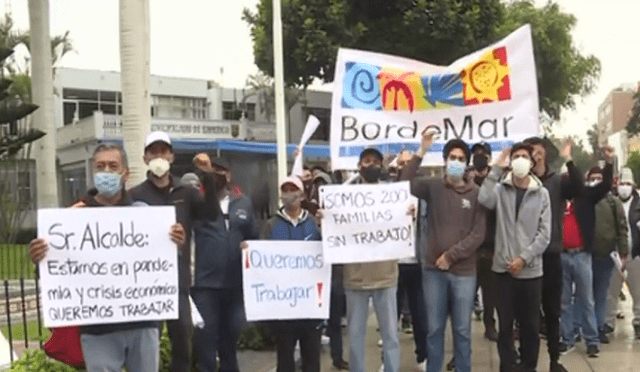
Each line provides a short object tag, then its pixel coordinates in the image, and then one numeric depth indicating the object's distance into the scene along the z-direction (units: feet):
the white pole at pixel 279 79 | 40.70
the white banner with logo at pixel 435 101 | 23.70
